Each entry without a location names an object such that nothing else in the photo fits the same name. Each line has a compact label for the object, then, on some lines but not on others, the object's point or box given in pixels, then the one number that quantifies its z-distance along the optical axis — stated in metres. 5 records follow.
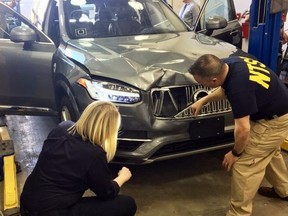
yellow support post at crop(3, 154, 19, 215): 2.26
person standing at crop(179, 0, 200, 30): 5.11
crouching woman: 1.69
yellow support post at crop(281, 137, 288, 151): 3.11
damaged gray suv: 2.33
